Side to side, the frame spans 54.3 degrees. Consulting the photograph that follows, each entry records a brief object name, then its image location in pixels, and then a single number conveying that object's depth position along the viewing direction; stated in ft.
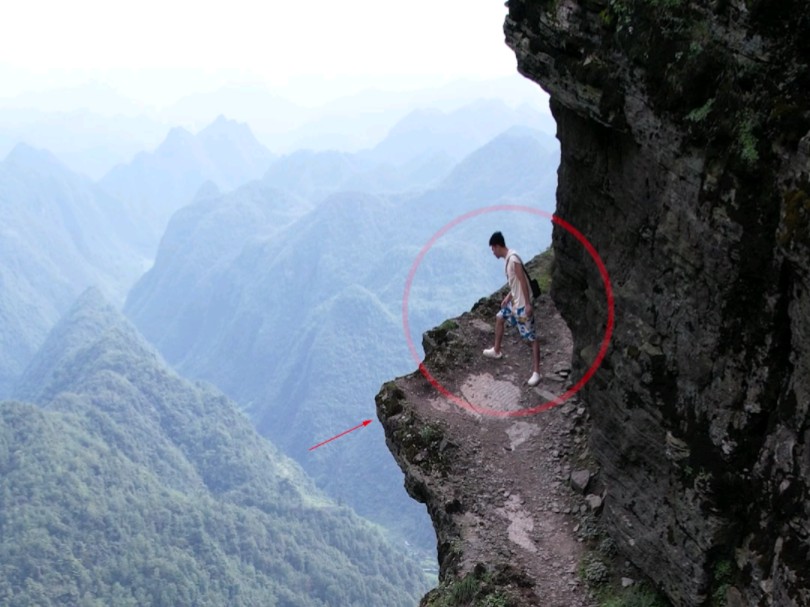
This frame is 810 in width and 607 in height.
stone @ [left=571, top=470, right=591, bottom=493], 51.93
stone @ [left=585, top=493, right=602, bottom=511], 50.06
